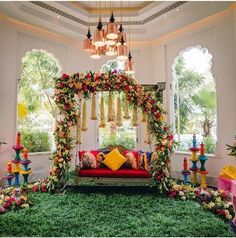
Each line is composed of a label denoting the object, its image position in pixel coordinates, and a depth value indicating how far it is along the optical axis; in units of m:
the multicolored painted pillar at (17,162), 4.73
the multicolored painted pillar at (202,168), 4.88
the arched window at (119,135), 6.61
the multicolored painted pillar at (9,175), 4.73
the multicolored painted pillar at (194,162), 5.08
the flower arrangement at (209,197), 3.43
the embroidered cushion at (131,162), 4.82
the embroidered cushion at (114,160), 4.81
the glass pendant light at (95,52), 3.99
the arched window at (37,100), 5.99
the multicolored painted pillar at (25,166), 4.87
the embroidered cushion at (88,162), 4.80
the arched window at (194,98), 5.68
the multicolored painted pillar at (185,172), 5.01
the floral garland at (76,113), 4.42
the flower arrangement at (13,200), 3.62
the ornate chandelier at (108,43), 3.56
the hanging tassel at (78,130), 4.55
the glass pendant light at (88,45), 3.95
